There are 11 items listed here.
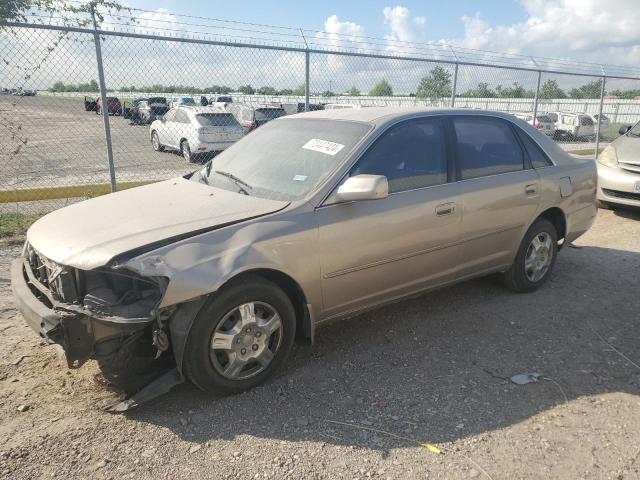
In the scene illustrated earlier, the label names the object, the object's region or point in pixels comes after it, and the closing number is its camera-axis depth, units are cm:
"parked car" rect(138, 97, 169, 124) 1701
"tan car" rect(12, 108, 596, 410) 280
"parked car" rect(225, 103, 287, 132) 1235
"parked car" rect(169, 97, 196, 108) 1445
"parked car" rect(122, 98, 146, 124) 1246
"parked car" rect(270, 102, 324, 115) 1040
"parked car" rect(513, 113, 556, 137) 2227
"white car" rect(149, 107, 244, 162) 1420
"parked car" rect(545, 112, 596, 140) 2352
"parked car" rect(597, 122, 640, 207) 773
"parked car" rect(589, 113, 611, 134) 2395
